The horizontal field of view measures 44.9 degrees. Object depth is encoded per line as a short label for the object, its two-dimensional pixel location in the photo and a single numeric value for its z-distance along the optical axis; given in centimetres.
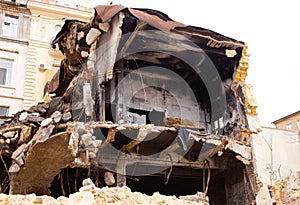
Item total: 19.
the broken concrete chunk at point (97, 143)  1065
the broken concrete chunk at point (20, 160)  1128
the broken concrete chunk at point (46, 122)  1120
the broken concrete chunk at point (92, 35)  1180
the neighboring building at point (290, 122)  3428
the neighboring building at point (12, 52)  2261
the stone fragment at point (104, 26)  1172
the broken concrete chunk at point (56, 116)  1134
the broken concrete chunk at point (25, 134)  1200
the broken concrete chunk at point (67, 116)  1148
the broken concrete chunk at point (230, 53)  1298
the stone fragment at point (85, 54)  1231
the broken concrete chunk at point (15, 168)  1142
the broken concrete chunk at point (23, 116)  1268
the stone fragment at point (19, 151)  1147
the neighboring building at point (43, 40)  2373
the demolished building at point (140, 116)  1116
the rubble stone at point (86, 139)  1040
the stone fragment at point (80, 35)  1213
